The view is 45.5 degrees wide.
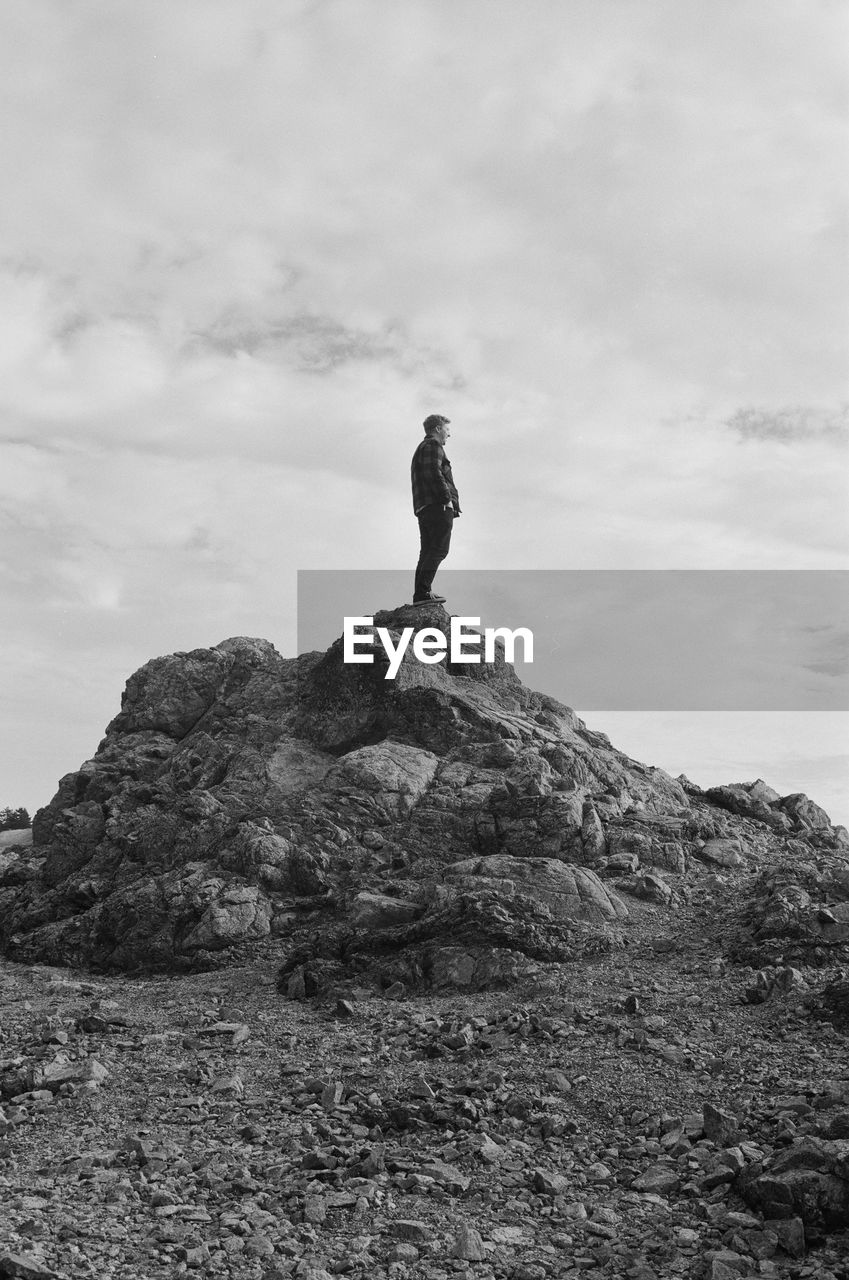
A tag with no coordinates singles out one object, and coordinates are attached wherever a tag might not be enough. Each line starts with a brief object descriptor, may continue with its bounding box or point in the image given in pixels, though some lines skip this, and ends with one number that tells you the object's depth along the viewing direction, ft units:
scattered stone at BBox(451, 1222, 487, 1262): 24.02
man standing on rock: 75.56
